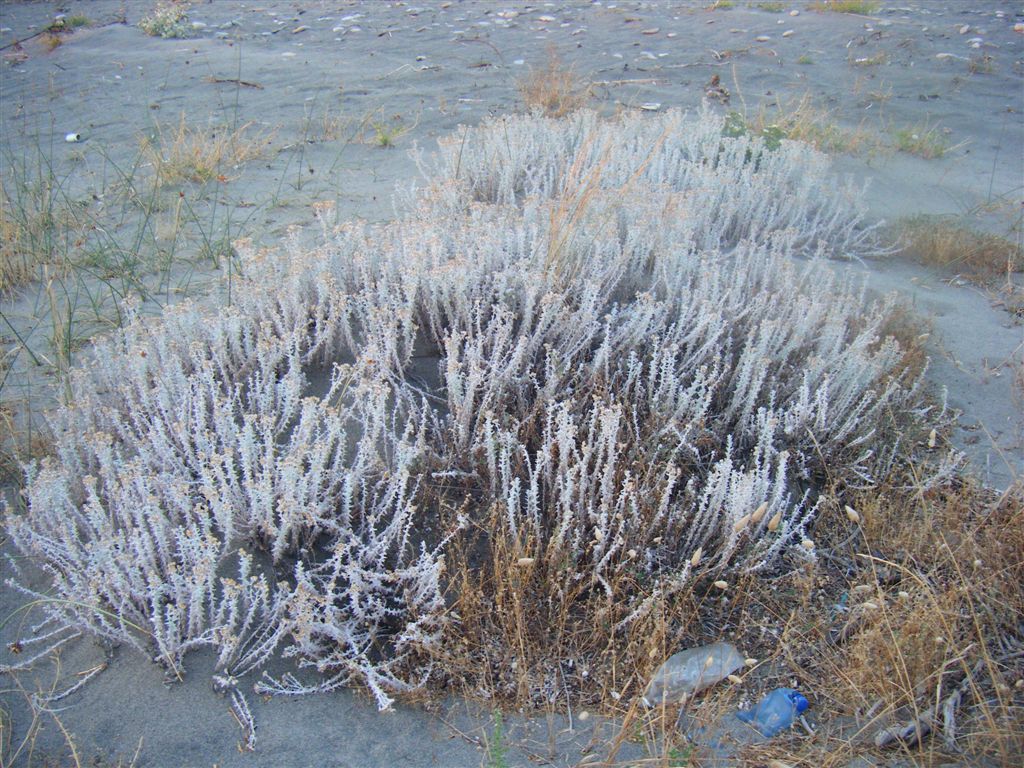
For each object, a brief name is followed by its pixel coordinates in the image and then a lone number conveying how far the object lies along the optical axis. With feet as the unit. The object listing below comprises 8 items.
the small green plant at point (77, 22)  32.71
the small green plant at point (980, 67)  27.81
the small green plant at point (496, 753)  5.04
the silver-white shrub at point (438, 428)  6.76
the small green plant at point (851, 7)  35.27
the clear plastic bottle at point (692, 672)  6.52
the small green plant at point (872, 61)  28.45
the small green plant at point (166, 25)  31.73
